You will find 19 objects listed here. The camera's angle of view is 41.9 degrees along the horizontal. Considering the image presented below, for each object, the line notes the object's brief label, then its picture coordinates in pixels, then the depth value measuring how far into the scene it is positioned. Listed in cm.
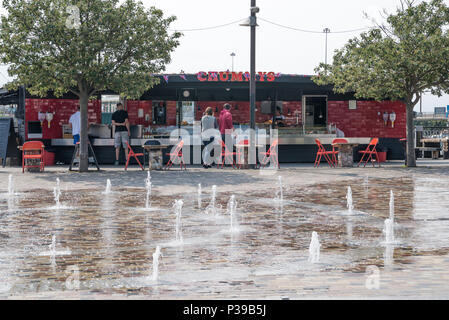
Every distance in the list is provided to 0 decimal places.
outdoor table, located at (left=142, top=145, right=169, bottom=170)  1839
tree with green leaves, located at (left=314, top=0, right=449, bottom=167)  1808
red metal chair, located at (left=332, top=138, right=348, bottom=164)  2086
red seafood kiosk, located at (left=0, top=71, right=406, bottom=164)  2206
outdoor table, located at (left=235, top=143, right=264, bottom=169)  1886
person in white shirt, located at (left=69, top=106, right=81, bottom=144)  1959
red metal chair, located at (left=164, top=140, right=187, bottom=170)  1794
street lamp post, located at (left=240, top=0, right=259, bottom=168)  1778
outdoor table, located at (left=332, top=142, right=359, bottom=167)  2031
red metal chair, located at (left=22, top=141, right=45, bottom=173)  1783
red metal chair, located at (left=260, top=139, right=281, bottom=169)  2046
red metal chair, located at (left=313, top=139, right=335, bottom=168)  2010
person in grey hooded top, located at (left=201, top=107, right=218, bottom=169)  1883
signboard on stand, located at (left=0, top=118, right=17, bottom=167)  2084
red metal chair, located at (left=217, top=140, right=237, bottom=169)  1902
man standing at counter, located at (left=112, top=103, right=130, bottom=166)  1941
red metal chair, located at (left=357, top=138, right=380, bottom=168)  1979
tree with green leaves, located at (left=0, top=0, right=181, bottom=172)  1638
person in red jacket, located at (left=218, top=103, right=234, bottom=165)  1888
